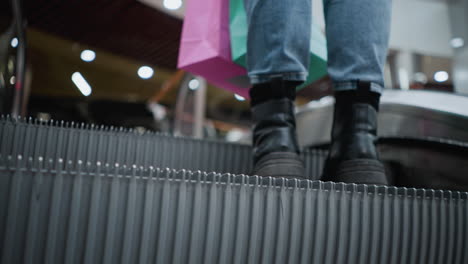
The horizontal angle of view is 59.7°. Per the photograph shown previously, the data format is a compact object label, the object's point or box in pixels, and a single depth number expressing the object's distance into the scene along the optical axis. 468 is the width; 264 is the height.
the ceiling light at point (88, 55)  1.80
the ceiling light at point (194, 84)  2.56
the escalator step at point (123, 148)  0.64
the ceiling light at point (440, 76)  2.33
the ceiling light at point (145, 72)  2.15
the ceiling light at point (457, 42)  2.32
